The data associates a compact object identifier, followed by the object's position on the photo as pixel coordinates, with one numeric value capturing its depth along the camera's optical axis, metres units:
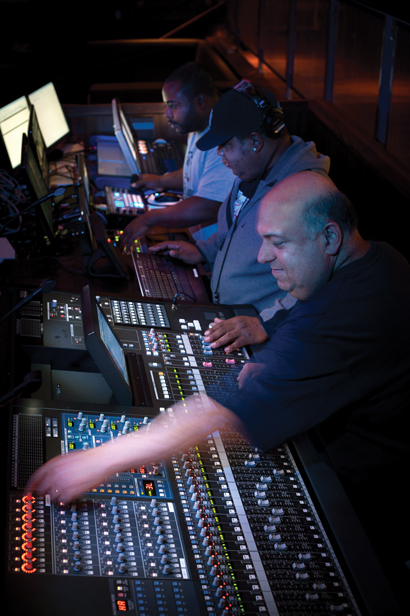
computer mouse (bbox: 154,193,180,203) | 3.65
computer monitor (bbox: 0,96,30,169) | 3.48
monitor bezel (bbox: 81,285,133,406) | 1.47
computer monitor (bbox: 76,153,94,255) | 2.64
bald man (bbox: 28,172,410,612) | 1.40
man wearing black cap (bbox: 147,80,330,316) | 2.33
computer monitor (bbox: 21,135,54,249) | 2.48
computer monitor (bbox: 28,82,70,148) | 4.07
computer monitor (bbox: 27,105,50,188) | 2.93
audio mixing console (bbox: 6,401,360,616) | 1.12
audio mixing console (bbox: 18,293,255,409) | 1.78
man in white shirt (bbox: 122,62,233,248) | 3.18
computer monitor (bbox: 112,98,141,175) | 3.78
